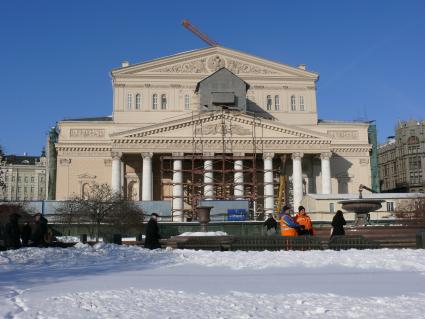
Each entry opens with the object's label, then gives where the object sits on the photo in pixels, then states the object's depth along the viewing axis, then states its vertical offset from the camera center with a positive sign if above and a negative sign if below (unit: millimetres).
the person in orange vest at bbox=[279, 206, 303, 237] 18625 -25
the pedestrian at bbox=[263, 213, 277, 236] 25670 -68
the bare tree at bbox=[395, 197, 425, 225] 48844 +1107
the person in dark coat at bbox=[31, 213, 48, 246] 18953 -153
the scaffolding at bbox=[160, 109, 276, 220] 55031 +5582
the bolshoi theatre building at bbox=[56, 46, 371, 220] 55594 +8681
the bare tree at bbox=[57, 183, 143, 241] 43688 +1073
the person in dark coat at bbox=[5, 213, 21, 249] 18250 -170
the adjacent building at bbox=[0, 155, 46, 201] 135375 +11639
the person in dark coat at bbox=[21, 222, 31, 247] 20848 -204
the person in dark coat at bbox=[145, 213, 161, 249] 18797 -318
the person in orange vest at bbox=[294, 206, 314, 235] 19847 +72
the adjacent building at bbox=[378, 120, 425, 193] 92688 +10847
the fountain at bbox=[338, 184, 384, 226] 30642 +1004
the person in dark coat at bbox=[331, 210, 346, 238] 19938 -13
